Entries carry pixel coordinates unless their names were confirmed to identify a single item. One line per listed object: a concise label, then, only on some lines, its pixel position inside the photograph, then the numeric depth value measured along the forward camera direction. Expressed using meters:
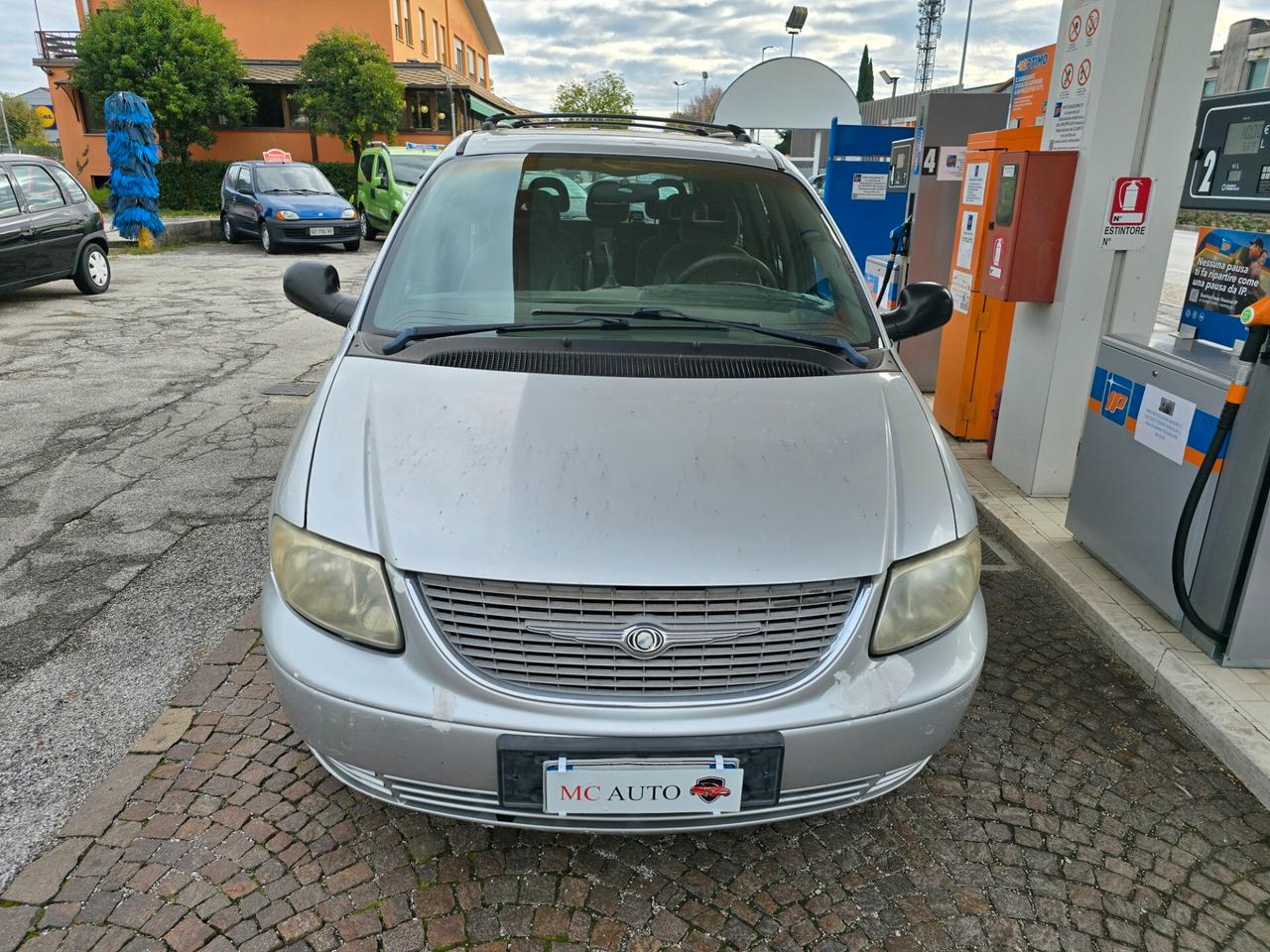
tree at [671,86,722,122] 62.33
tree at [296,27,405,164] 27.83
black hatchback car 9.64
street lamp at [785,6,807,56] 20.98
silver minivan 1.95
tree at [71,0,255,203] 25.47
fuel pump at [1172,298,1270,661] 2.85
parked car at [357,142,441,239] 17.94
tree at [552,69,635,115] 47.62
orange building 32.12
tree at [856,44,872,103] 61.91
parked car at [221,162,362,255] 16.59
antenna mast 73.00
